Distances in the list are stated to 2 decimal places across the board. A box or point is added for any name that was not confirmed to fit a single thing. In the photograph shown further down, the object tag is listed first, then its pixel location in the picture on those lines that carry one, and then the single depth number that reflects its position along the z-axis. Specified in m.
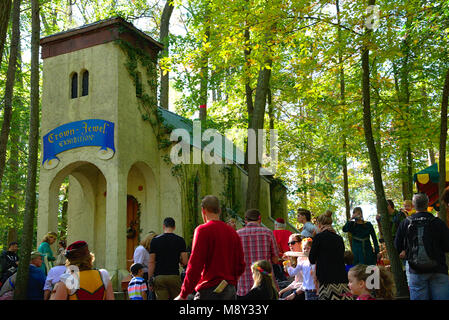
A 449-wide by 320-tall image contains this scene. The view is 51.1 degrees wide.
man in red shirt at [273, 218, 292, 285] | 9.62
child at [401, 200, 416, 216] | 10.80
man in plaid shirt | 7.02
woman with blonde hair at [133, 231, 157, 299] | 9.10
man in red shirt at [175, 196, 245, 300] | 4.94
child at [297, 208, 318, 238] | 8.70
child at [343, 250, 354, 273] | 7.73
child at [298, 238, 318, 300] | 6.99
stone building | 13.83
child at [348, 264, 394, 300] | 4.74
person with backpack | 6.31
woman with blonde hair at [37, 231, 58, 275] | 10.79
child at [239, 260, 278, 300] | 5.80
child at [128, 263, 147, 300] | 7.59
